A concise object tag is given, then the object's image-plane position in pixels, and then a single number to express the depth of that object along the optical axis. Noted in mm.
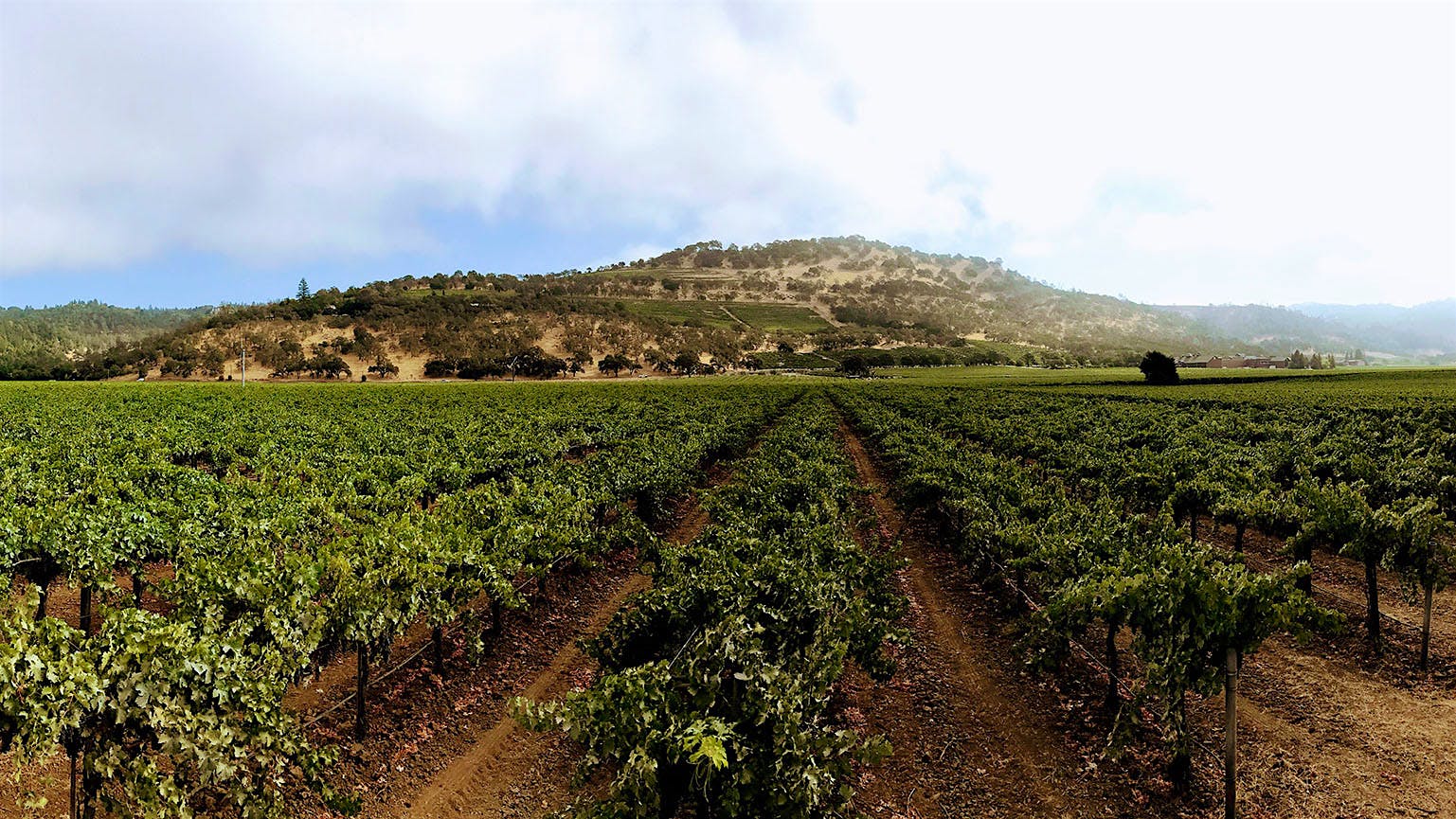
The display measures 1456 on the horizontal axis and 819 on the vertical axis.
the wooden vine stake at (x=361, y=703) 10344
